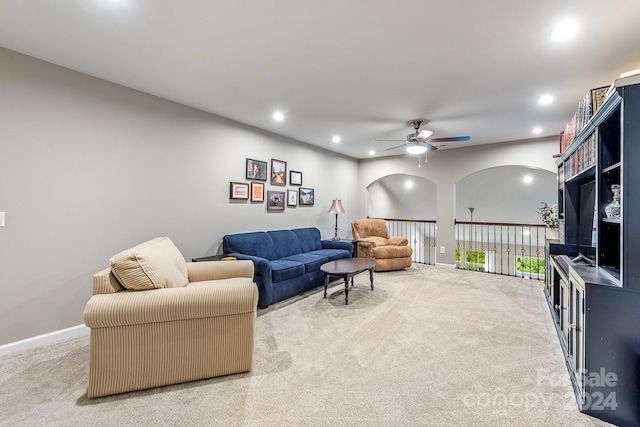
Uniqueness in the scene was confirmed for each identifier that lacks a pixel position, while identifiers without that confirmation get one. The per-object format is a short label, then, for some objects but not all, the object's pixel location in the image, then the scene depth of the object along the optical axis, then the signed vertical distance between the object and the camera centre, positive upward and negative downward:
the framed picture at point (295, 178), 5.21 +0.78
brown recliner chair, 5.42 -0.54
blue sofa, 3.49 -0.57
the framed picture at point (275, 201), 4.82 +0.31
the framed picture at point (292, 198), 5.20 +0.40
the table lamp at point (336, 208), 5.77 +0.25
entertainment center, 1.55 -0.35
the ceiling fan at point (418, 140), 4.03 +1.17
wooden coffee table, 3.63 -0.64
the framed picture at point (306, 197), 5.45 +0.45
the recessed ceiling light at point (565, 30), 1.96 +1.39
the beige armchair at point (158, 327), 1.83 -0.76
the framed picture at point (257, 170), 4.43 +0.79
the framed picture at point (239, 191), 4.19 +0.41
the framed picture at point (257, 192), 4.53 +0.44
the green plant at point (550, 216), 4.22 +0.12
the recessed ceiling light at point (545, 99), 3.24 +1.45
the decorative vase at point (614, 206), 1.71 +0.12
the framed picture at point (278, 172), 4.85 +0.82
